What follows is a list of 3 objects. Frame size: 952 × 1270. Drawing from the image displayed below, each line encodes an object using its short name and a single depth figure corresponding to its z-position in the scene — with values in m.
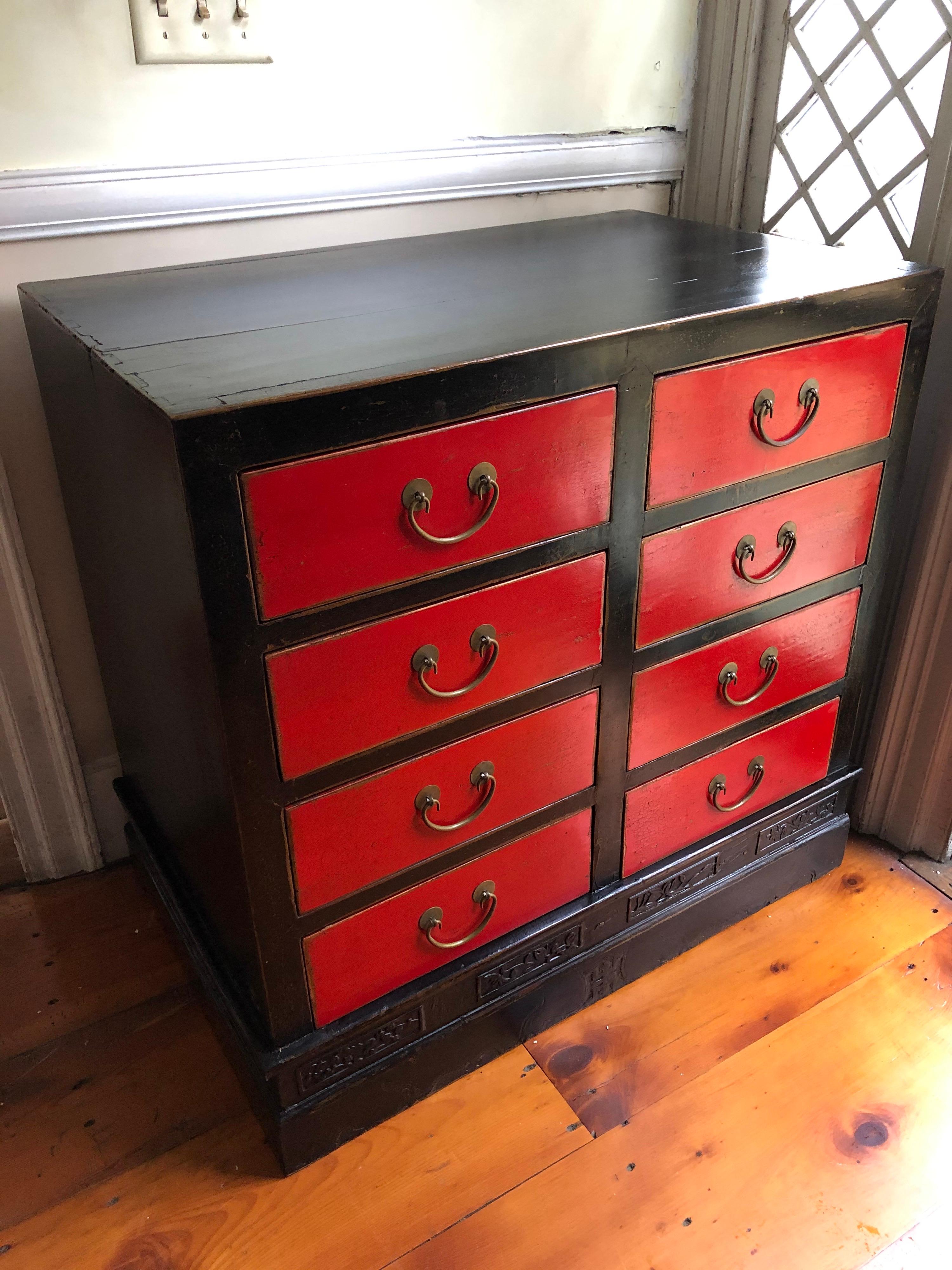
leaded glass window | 1.21
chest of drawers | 0.82
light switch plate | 1.09
